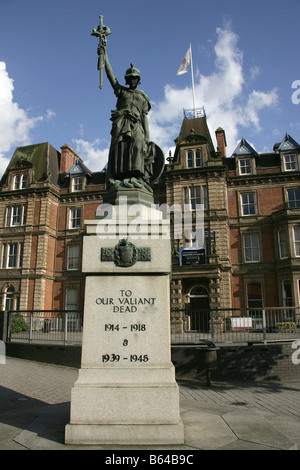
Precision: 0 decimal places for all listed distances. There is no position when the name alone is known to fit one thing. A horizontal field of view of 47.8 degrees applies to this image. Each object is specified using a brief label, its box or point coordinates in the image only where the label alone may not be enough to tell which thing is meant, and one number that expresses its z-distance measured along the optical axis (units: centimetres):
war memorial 425
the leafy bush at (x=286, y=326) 1276
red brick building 2866
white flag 3406
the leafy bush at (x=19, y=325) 1498
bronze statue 607
